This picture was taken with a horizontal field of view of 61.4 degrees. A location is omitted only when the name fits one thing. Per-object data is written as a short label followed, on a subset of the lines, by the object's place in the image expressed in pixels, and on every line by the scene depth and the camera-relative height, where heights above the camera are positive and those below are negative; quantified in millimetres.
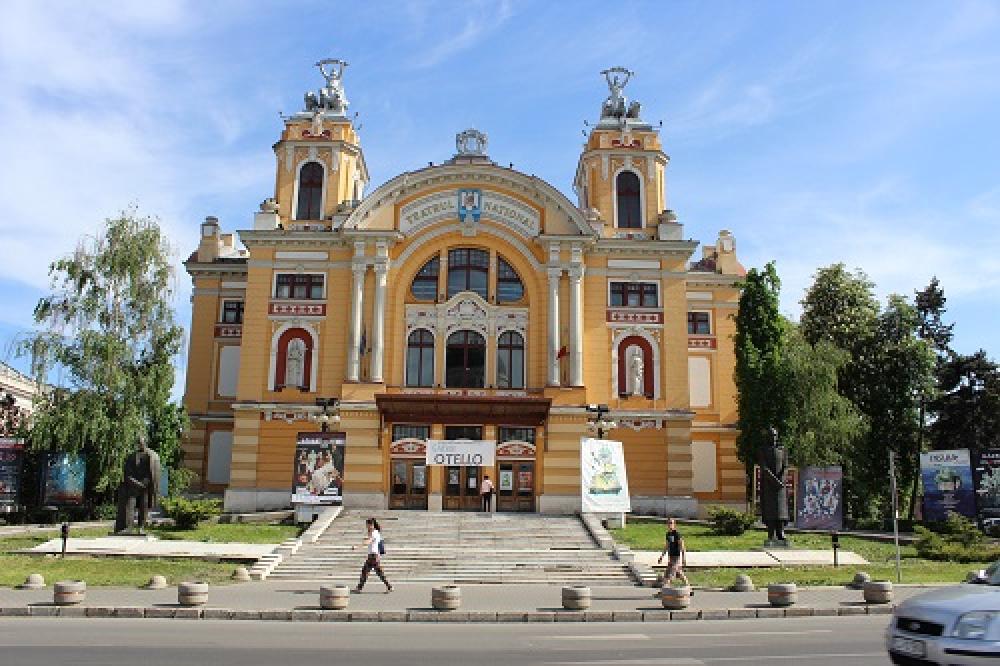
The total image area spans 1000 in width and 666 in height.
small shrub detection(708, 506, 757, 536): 32438 -1273
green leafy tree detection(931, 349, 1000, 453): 50656 +5041
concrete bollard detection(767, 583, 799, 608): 18484 -2310
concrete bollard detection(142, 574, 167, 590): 21016 -2534
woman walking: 21016 -1704
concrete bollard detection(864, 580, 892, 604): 18734 -2248
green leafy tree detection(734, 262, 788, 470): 38688 +5778
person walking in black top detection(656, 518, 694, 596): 21719 -1753
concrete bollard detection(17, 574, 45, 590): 20531 -2510
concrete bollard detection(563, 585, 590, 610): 18359 -2425
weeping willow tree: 37594 +5556
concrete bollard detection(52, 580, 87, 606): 17781 -2378
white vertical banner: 31812 +333
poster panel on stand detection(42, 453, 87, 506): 37375 -52
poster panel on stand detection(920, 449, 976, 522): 33438 +214
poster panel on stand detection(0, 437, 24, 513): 37594 +316
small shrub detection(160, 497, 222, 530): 32219 -1149
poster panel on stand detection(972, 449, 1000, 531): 33188 +82
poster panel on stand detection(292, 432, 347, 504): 31828 +521
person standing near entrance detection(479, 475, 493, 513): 36688 -279
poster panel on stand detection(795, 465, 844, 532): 27703 -339
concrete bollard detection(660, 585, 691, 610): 18500 -2397
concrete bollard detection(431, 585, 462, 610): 18078 -2417
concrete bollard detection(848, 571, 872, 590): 21438 -2282
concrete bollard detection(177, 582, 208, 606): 17969 -2384
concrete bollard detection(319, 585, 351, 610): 18094 -2448
